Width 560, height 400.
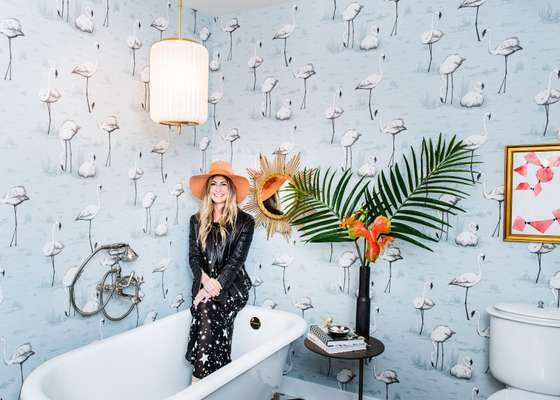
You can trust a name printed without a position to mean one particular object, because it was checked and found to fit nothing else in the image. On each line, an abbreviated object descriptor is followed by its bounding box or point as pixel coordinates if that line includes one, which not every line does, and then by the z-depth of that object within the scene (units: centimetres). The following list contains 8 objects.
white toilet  200
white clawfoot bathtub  186
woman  264
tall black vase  249
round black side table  228
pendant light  234
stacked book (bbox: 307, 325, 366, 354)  233
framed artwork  222
